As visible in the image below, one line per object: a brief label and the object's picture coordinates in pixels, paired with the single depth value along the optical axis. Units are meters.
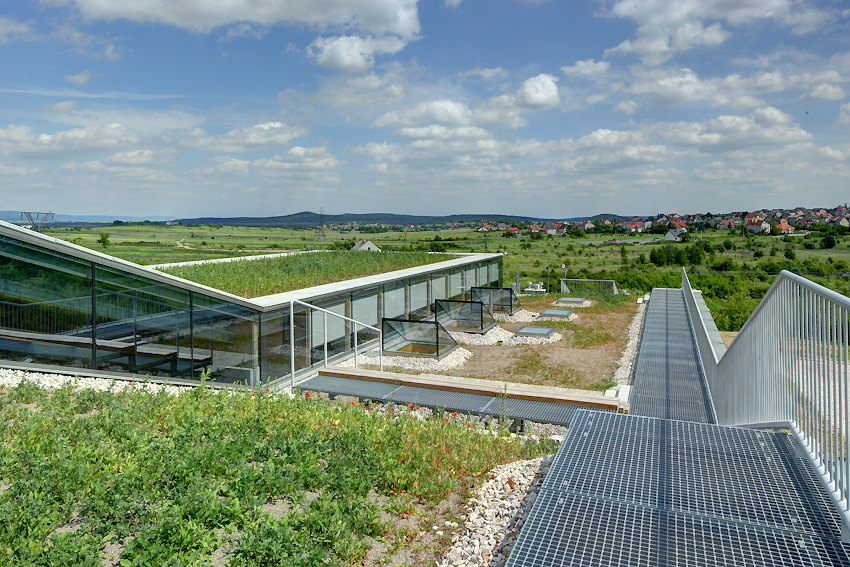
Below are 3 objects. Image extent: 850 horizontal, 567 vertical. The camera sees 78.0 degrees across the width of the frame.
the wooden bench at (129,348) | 7.32
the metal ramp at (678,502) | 2.68
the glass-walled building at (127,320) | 7.00
